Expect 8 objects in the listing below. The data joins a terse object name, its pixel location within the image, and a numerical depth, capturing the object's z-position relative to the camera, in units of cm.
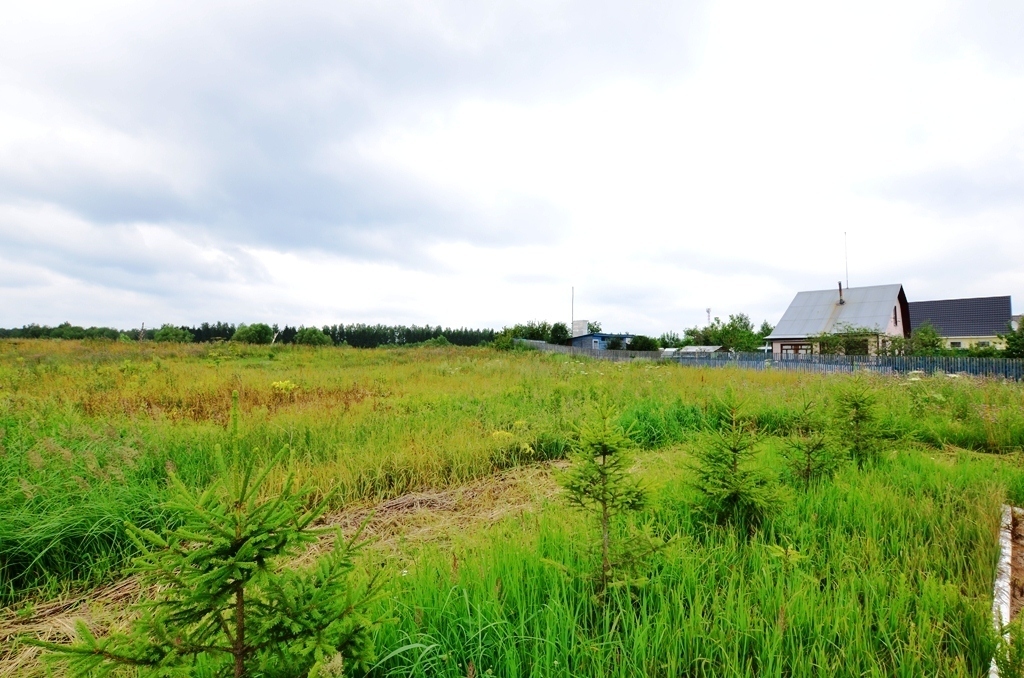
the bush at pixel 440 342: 4445
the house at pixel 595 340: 6525
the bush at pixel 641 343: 5100
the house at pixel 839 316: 3375
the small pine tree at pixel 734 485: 304
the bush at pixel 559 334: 6145
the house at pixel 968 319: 4603
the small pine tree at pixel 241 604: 114
